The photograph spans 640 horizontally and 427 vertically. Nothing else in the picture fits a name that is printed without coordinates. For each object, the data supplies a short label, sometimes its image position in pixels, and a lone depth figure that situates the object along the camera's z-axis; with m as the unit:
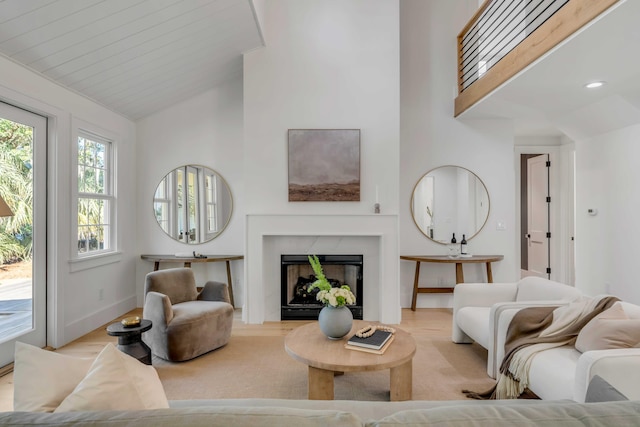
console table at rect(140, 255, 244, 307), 4.28
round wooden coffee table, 2.05
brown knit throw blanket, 2.14
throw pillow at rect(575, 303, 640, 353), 1.81
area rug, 2.45
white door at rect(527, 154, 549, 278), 5.92
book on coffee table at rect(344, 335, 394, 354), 2.20
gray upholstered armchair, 2.94
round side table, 2.63
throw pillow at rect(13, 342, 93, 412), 0.99
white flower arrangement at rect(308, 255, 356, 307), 2.39
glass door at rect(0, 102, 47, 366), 2.84
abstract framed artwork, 4.08
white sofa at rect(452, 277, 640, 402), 1.60
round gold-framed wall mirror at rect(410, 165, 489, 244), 4.67
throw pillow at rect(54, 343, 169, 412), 0.95
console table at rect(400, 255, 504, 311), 4.24
